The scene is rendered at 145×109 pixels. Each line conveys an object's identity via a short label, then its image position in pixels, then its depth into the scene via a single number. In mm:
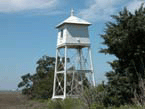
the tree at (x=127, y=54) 18031
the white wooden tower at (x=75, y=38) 24922
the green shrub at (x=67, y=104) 15855
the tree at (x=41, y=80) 36531
